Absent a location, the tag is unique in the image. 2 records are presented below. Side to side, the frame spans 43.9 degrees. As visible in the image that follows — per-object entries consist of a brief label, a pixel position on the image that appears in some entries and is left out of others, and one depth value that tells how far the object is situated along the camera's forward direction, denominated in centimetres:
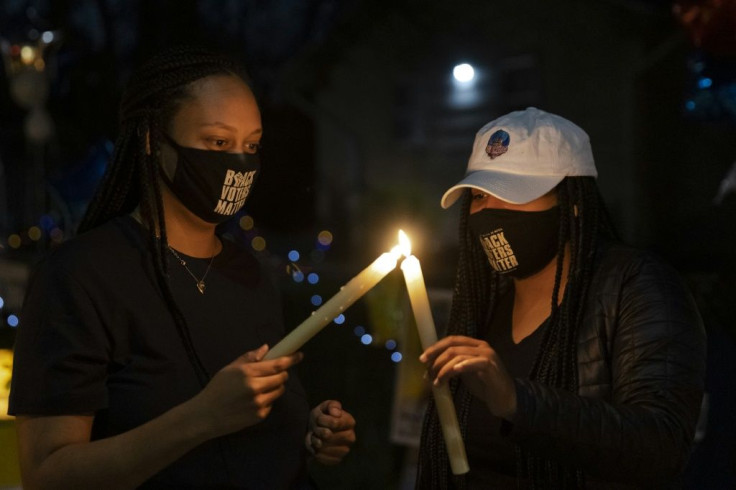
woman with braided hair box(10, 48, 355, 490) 209
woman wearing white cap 235
